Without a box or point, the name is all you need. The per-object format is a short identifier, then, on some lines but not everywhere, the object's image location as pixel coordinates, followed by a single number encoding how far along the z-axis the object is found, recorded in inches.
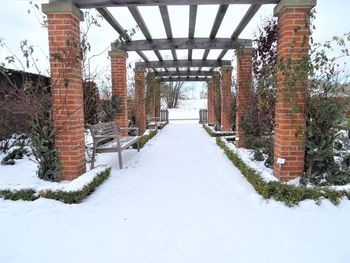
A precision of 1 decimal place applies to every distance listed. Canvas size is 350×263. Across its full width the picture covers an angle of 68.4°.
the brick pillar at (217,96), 422.9
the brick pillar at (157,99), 524.7
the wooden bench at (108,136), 181.3
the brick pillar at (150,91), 439.9
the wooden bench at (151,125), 444.2
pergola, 135.0
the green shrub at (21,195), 124.6
